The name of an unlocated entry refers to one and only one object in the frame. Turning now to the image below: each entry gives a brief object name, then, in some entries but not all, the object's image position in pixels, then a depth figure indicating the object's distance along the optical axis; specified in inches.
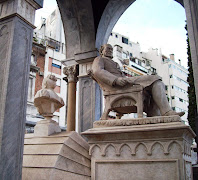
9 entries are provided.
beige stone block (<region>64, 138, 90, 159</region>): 188.4
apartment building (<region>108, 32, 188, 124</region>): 1527.6
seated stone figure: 191.6
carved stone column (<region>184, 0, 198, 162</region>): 152.0
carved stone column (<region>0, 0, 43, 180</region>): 139.9
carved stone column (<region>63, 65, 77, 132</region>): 312.8
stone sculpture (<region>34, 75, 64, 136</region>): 209.2
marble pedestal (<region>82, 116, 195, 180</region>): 168.7
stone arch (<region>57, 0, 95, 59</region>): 326.3
